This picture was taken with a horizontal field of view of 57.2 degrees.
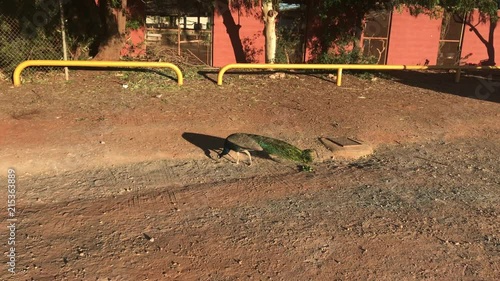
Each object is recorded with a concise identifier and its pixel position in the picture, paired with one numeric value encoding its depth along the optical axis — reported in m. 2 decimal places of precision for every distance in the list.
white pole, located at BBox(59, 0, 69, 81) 9.79
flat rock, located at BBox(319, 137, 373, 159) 6.84
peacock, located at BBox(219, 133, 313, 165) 6.11
